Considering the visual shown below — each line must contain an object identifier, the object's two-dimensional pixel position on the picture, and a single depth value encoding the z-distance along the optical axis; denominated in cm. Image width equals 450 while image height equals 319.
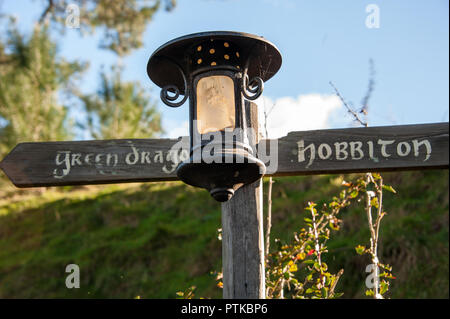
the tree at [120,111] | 1391
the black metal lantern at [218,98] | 196
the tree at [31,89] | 1155
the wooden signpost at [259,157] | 229
